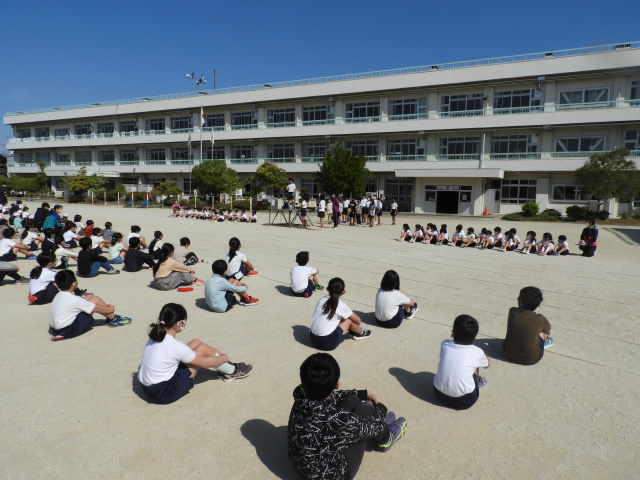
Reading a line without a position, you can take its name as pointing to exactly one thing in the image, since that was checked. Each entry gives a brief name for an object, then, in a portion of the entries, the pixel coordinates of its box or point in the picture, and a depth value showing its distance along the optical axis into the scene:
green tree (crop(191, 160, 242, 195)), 39.81
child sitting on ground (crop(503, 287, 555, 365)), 5.08
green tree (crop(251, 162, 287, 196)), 39.97
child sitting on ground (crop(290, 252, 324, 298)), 7.95
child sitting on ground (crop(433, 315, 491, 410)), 4.12
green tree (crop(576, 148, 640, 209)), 27.69
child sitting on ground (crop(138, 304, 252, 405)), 4.14
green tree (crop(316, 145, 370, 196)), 32.22
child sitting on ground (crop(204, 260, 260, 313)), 7.00
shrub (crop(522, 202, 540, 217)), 31.53
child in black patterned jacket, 2.96
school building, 32.09
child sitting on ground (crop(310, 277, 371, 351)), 5.46
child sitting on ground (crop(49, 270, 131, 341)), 5.70
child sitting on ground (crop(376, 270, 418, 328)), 6.21
